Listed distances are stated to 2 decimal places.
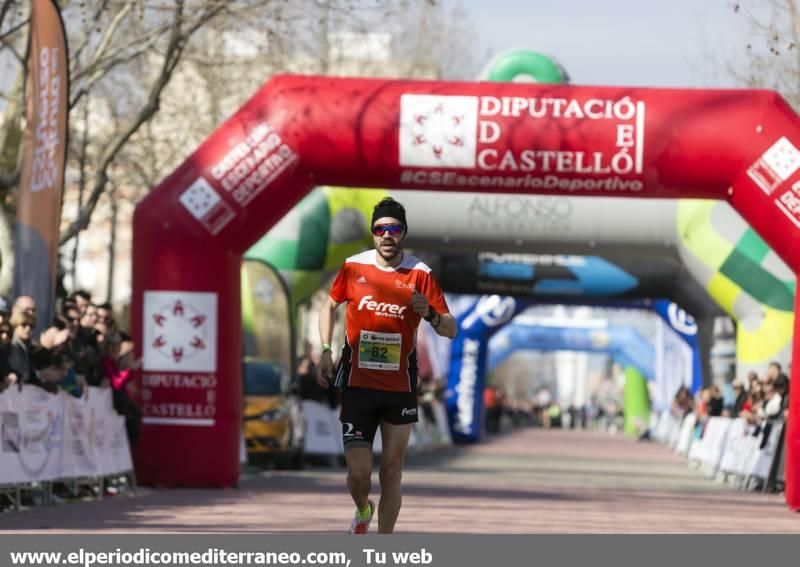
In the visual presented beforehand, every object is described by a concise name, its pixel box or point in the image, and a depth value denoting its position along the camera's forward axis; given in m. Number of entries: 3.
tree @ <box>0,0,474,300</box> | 22.06
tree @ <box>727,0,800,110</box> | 22.22
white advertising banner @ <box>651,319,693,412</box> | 52.16
